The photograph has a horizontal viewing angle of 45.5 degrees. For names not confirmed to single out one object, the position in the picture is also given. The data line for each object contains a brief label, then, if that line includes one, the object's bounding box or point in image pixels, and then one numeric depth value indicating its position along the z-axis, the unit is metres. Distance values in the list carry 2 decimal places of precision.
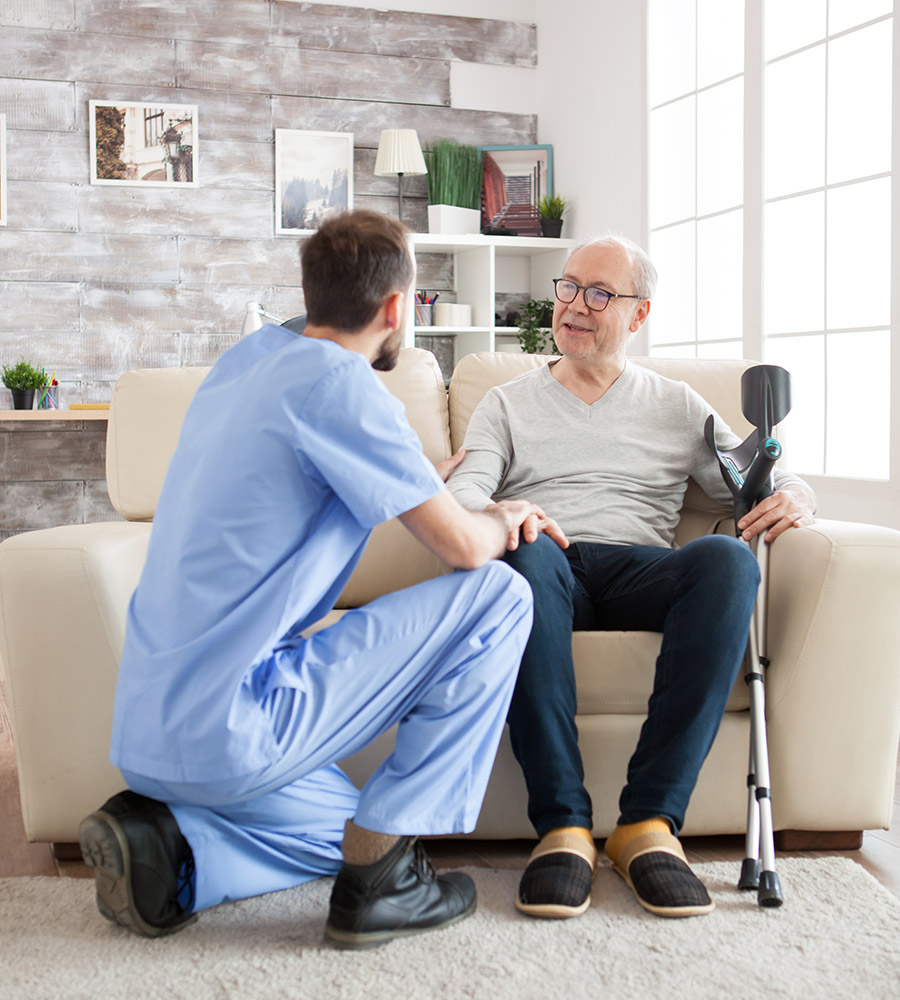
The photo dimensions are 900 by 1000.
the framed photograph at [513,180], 5.29
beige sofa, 1.78
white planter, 5.10
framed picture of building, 4.79
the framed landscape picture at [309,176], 5.02
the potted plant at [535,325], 5.09
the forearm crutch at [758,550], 1.71
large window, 3.35
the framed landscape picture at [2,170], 4.68
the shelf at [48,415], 4.27
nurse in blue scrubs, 1.39
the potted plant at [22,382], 4.42
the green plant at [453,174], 5.16
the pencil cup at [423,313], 5.12
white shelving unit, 5.07
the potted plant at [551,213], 5.19
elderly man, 1.69
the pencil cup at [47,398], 4.54
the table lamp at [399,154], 4.98
